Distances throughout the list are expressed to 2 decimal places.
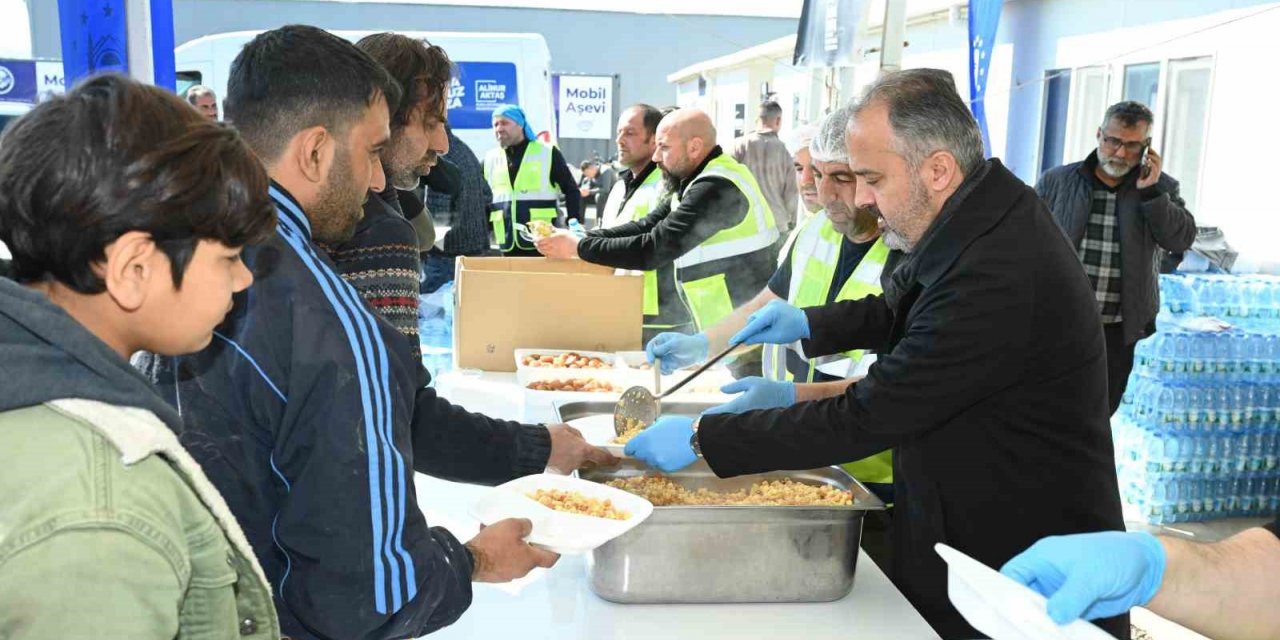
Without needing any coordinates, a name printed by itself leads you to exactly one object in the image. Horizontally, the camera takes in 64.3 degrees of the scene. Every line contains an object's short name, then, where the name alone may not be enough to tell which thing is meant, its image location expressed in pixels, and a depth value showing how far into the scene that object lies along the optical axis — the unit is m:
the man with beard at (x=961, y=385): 1.52
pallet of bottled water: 4.14
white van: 8.25
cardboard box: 3.12
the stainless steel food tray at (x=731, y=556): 1.50
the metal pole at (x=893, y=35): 3.71
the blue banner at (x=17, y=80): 9.73
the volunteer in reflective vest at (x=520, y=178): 6.54
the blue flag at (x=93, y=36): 2.49
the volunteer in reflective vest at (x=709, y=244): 3.70
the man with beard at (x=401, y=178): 1.72
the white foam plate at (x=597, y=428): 2.23
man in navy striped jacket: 1.01
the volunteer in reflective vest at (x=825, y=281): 2.13
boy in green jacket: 0.70
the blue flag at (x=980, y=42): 4.39
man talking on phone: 4.07
